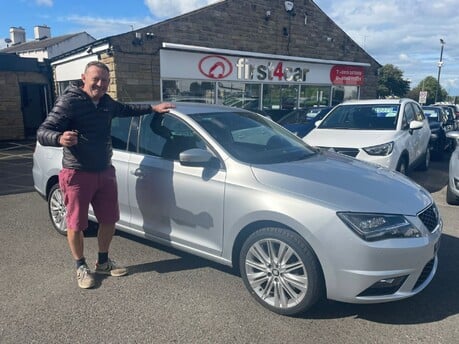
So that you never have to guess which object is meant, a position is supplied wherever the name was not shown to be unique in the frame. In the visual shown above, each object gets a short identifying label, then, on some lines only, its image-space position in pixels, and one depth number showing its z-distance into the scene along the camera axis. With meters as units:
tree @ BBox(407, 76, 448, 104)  63.25
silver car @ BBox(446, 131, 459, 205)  5.64
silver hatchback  2.66
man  3.13
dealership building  11.34
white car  6.18
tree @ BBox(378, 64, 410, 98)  52.74
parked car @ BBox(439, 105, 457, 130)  13.63
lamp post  40.47
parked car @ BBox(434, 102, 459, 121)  18.30
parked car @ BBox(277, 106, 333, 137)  8.93
